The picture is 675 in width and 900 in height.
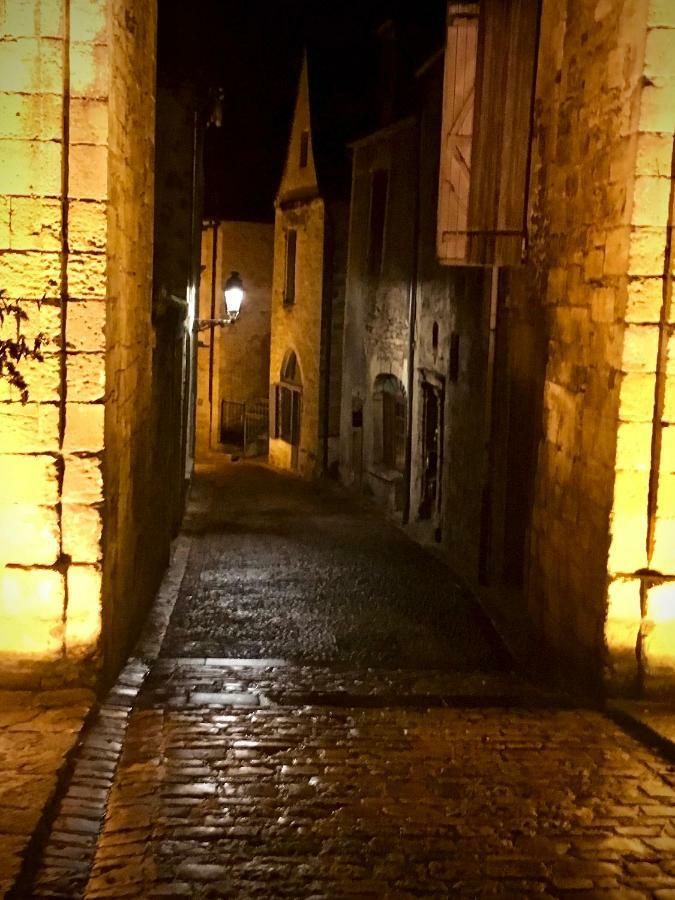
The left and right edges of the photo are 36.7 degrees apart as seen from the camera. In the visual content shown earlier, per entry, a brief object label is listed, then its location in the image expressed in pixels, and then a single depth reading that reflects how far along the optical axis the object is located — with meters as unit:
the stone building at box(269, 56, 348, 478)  20.42
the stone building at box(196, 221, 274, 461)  25.78
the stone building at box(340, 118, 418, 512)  15.53
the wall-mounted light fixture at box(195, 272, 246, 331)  16.75
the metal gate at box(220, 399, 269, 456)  26.38
